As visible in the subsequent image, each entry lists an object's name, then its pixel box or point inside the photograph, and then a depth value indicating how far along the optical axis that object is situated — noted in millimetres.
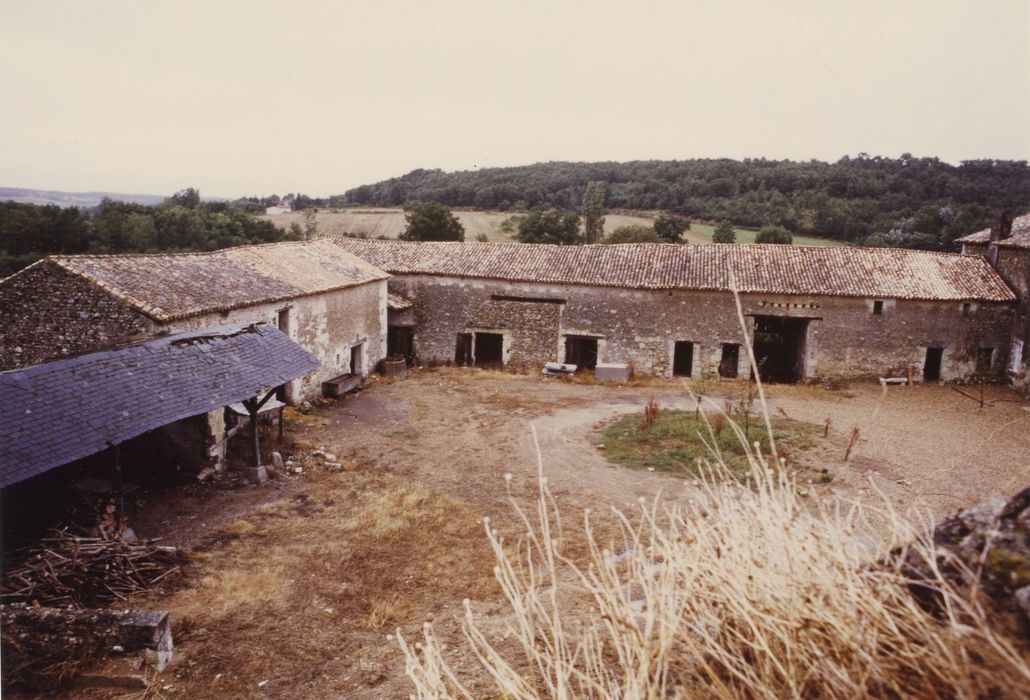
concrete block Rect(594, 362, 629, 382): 24516
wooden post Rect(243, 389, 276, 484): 12984
